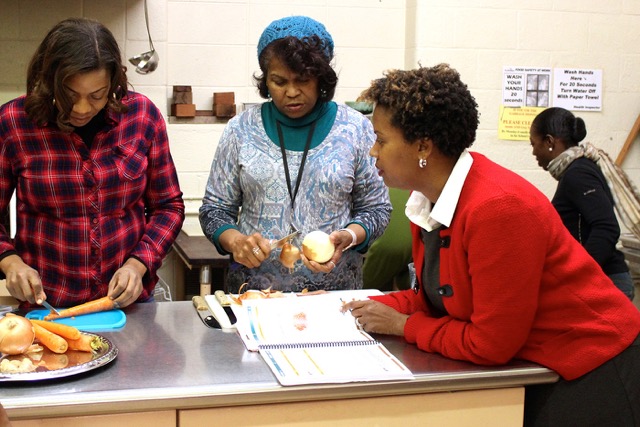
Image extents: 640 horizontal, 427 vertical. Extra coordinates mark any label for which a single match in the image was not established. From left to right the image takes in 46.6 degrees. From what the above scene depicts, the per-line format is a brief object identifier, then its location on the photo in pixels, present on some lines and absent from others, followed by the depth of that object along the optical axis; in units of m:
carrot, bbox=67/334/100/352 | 1.60
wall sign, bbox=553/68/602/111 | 4.24
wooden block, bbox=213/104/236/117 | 3.87
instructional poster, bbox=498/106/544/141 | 4.19
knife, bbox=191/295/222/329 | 1.89
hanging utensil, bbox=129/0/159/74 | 3.58
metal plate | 1.43
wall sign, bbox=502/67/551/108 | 4.17
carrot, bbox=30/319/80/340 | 1.61
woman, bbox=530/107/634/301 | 3.03
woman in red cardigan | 1.57
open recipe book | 1.54
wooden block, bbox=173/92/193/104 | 3.81
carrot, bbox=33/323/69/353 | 1.58
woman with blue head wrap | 2.12
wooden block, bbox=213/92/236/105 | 3.86
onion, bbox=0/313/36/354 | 1.53
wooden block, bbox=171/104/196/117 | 3.80
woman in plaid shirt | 1.84
